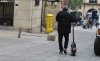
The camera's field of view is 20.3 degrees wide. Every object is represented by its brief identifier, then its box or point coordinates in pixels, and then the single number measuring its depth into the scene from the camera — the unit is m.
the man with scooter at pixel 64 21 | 10.15
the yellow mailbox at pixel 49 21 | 22.23
